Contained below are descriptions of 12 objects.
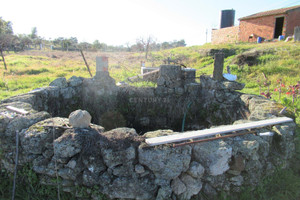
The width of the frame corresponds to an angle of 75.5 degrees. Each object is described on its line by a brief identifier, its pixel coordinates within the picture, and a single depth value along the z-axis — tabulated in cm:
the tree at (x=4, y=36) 1942
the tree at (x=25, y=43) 3396
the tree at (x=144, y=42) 2147
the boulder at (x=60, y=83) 528
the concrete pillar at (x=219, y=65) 540
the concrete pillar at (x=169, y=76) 600
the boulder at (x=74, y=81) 555
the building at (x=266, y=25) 1528
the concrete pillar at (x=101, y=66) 585
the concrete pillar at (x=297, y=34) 1275
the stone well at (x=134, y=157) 239
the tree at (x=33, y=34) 5116
